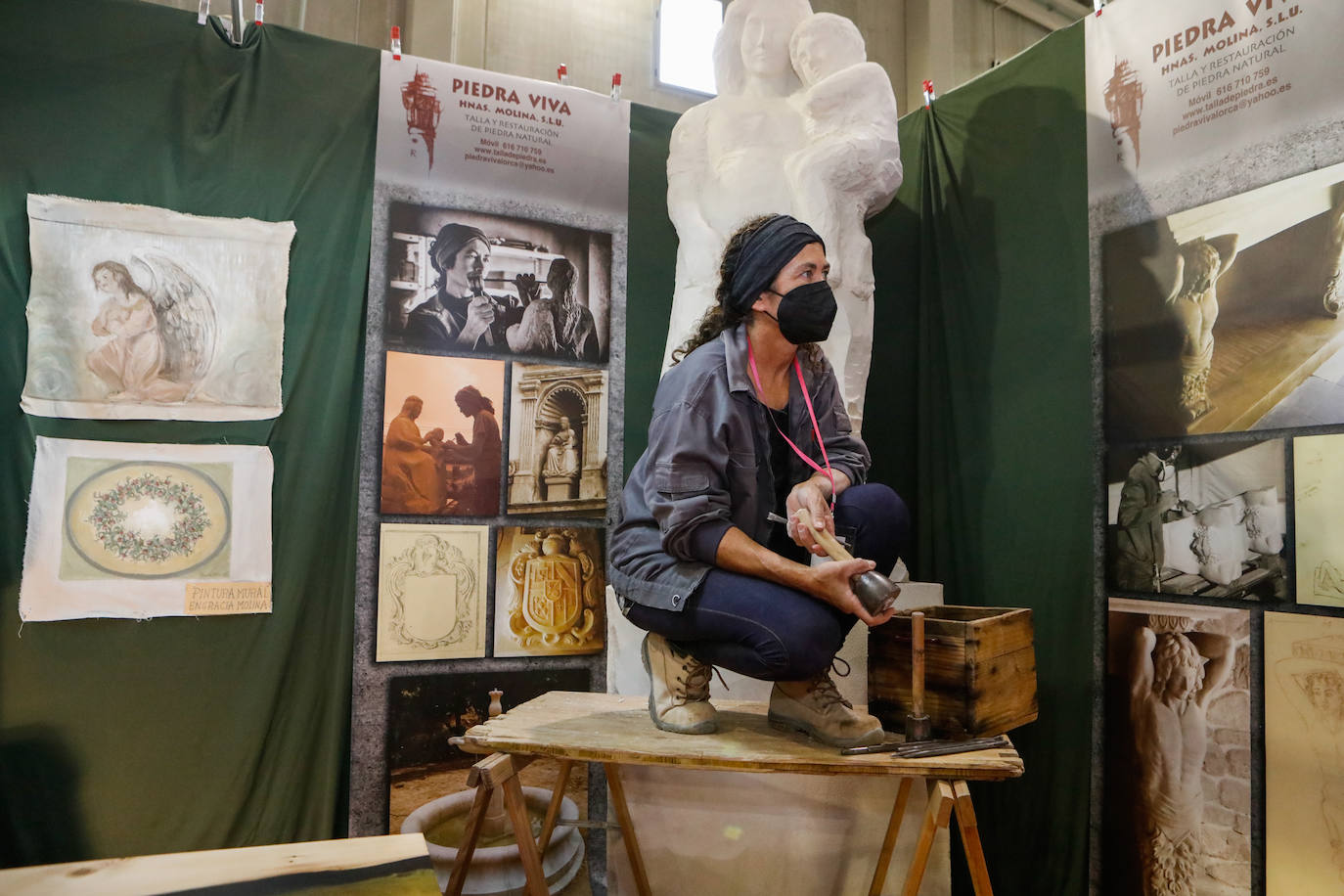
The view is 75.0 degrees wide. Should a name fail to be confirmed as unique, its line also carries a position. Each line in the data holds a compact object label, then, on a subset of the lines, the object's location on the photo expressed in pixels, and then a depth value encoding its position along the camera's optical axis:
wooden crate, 2.08
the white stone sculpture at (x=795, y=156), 3.24
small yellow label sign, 2.96
